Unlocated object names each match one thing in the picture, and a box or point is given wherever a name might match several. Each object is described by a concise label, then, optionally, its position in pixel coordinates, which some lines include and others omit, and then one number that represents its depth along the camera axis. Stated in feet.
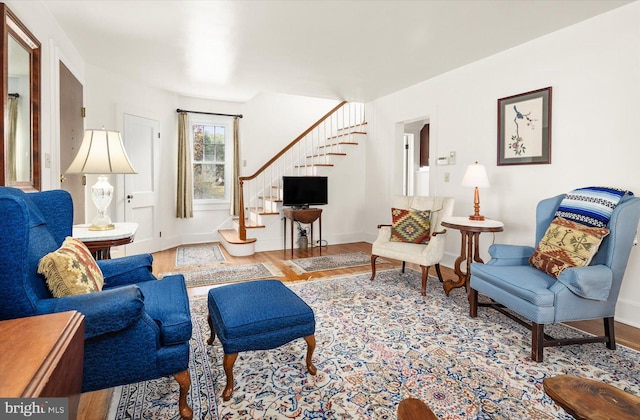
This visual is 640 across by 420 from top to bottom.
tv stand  16.03
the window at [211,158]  19.27
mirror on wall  6.43
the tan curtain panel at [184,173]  17.98
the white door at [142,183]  15.35
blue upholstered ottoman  5.49
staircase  17.16
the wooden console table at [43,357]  2.07
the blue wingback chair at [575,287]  6.63
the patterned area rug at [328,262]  13.74
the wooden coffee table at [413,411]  2.73
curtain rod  18.58
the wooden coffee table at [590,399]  2.95
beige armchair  10.61
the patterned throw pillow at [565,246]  7.11
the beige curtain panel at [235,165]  19.35
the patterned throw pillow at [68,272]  4.65
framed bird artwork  10.18
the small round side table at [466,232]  9.37
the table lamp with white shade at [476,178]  10.33
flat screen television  16.72
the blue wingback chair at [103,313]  3.68
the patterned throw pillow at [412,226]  11.78
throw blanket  7.41
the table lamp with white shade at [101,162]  8.06
